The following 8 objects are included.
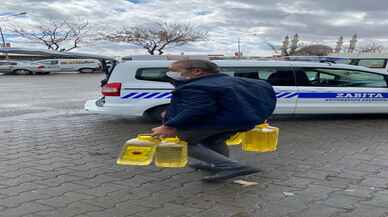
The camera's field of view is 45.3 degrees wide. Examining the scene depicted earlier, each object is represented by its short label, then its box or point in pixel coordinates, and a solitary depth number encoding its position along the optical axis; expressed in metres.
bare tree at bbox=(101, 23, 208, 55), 55.34
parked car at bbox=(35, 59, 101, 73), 40.94
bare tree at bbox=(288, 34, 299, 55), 59.12
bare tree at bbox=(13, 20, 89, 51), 56.41
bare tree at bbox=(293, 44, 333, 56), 53.47
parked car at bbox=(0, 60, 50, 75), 39.00
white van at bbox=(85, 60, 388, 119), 8.82
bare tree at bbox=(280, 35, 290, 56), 54.50
